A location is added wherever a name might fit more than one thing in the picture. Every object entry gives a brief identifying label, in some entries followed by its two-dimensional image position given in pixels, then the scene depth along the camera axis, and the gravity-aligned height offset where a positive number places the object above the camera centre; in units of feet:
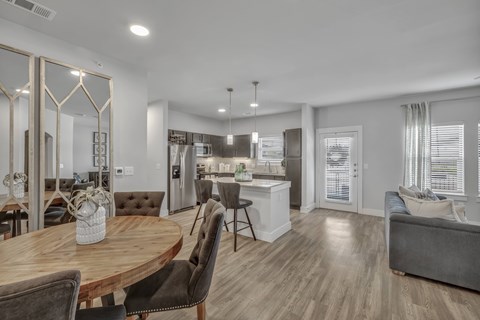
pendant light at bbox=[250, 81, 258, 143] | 12.91 +1.43
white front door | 17.78 -0.92
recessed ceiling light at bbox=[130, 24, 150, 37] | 7.47 +4.42
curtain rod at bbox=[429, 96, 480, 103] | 13.69 +3.84
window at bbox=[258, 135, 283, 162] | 21.66 +1.09
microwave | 21.06 +0.97
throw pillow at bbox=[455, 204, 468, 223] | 8.89 -2.09
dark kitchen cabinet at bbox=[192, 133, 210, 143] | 20.95 +2.07
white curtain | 14.79 +0.92
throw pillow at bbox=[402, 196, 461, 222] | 8.02 -1.84
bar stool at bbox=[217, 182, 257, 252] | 10.62 -1.80
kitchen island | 11.79 -2.69
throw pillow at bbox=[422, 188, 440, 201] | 10.17 -1.68
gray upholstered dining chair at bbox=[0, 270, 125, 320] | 2.11 -1.41
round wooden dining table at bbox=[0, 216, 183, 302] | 3.44 -1.82
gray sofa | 7.25 -3.10
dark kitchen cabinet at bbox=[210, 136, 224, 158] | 23.22 +1.50
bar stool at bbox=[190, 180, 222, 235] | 11.90 -1.66
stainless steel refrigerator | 17.44 -1.42
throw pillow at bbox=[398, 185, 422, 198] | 10.44 -1.57
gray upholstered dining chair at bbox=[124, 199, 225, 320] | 4.35 -2.68
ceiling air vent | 6.26 +4.40
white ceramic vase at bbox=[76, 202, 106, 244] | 4.70 -1.43
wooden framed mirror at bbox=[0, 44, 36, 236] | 6.86 +0.66
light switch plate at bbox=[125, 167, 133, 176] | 10.01 -0.55
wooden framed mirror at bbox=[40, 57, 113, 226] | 7.69 +0.97
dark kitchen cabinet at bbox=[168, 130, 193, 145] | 18.79 +1.93
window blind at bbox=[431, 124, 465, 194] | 14.07 +0.04
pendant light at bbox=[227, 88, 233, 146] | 14.02 +1.33
